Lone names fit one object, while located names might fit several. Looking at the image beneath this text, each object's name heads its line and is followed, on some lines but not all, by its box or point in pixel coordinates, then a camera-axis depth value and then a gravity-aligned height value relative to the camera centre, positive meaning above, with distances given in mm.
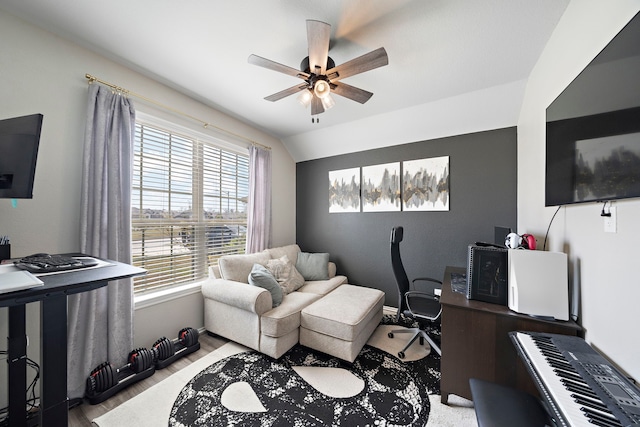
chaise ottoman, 2014 -1046
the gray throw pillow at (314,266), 3336 -794
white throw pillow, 2785 -778
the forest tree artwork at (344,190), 3564 +389
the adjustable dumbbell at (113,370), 1629 -1236
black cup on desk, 1290 -232
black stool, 951 -883
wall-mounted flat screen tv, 818 +394
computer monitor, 1166 +307
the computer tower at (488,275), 1525 -422
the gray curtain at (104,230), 1680 -142
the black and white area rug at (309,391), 1495 -1371
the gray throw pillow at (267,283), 2332 -736
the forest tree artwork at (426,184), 2936 +414
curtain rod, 1804 +1085
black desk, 930 -522
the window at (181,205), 2227 +90
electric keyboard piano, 672 -607
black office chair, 2115 -920
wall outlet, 990 -28
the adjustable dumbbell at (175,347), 1994 -1279
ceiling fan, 1451 +1065
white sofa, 2070 -974
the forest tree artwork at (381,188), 3248 +402
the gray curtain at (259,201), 3207 +188
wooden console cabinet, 1324 -834
